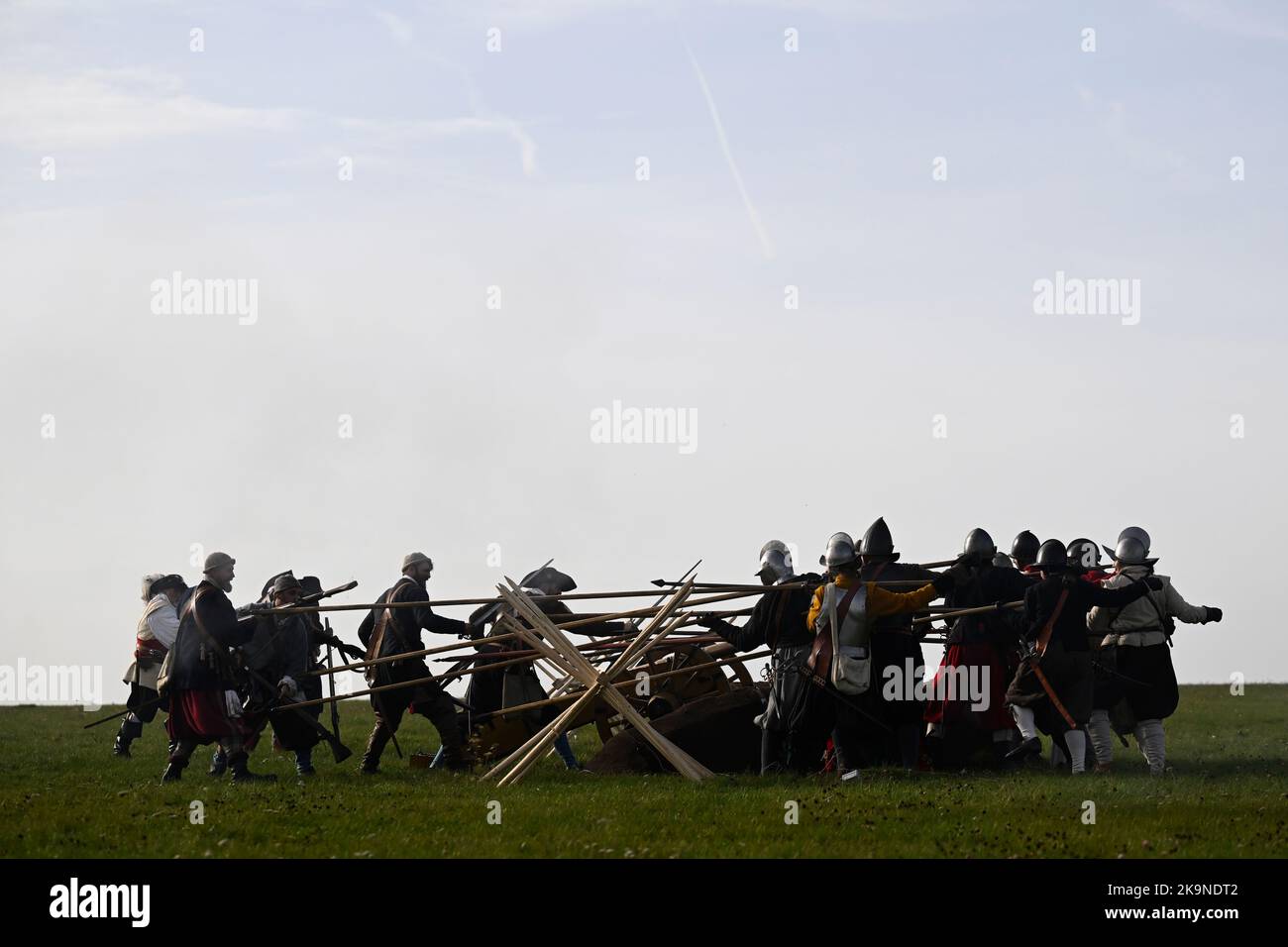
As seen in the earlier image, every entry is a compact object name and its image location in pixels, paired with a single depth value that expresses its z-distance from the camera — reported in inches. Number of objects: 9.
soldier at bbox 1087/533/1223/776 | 638.5
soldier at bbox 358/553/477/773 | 669.9
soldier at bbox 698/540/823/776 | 609.3
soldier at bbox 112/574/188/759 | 737.0
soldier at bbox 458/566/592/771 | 684.1
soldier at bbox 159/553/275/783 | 627.5
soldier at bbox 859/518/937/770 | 608.7
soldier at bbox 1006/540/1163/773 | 628.7
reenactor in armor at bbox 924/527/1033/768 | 651.5
